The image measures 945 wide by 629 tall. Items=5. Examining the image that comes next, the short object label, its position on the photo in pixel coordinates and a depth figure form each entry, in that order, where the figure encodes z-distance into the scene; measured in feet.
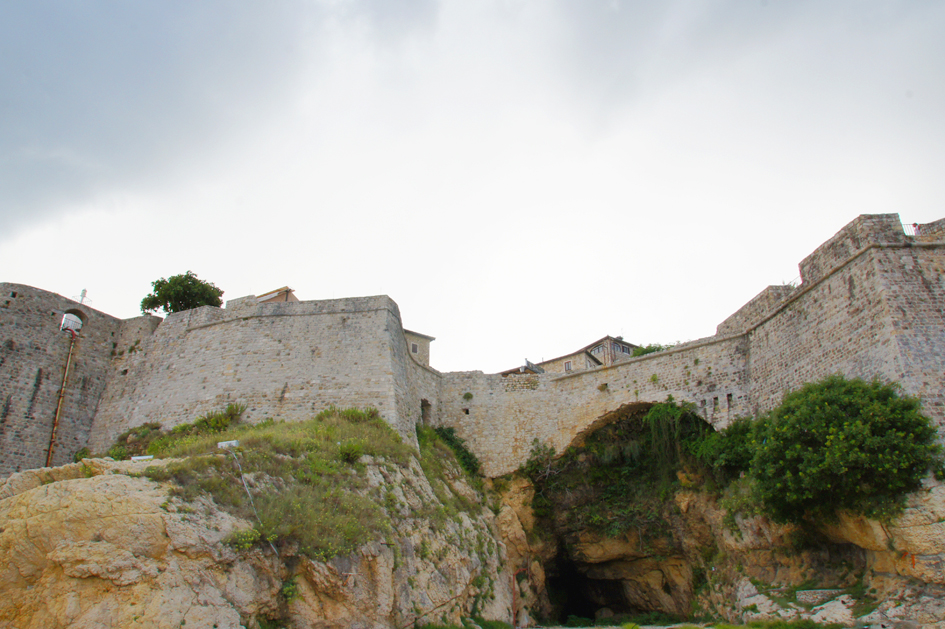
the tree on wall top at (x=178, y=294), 100.31
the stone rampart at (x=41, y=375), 72.59
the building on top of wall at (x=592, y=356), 112.37
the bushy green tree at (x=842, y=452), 43.55
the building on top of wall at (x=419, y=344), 118.12
